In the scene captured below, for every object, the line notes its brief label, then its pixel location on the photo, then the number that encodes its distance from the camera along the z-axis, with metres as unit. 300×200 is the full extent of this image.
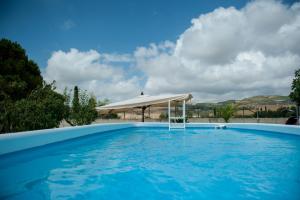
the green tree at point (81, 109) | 14.08
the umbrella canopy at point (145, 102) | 17.28
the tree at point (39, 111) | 9.05
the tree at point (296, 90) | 15.62
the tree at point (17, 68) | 15.87
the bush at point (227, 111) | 20.52
